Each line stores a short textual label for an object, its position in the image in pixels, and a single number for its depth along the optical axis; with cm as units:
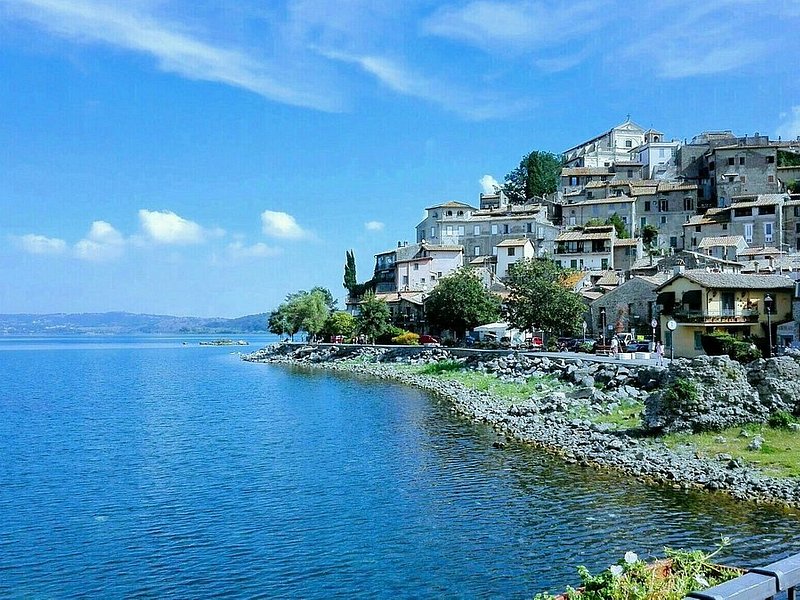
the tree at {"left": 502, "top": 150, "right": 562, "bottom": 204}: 13950
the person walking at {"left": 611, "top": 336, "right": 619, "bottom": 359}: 6178
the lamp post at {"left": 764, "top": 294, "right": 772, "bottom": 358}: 5361
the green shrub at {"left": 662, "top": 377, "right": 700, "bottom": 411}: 3228
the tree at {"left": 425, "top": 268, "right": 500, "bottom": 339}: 8212
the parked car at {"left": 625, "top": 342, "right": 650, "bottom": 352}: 6322
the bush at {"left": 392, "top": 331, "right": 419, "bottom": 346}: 9619
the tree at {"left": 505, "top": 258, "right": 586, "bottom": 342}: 6744
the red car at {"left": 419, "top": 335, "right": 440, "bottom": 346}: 9205
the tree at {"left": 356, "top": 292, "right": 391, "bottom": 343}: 9888
